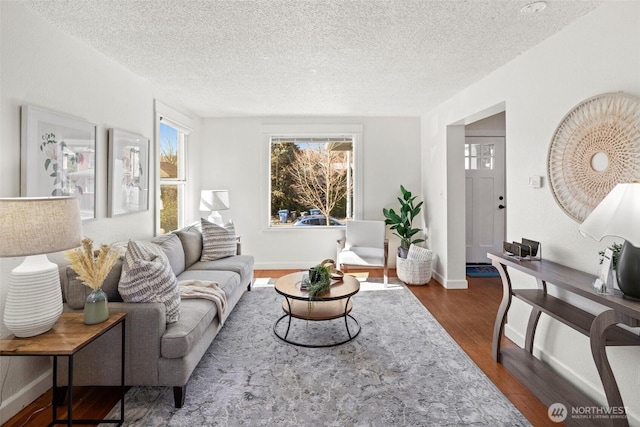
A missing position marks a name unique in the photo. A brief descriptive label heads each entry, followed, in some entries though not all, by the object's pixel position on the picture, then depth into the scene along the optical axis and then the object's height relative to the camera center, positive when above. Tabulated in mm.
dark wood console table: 1550 -646
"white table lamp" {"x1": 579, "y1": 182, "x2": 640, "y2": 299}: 1522 -65
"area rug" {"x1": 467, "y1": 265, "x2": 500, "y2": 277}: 4941 -914
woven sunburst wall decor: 1833 +388
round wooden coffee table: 2712 -847
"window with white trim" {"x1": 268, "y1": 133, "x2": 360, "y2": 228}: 5352 +527
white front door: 5531 +221
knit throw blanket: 2556 -642
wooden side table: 1525 -642
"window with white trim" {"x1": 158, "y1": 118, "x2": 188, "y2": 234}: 4234 +528
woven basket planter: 4406 -752
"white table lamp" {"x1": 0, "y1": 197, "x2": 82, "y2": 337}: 1551 -180
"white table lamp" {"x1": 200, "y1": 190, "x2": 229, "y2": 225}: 4648 +151
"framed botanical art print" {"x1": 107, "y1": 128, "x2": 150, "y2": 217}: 2904 +386
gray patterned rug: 1887 -1167
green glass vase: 1784 -534
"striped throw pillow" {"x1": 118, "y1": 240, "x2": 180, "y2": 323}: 2018 -453
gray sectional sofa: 1966 -832
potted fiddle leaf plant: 4789 -109
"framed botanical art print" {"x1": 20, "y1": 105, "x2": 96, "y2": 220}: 2020 +389
